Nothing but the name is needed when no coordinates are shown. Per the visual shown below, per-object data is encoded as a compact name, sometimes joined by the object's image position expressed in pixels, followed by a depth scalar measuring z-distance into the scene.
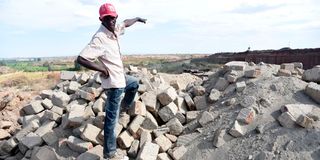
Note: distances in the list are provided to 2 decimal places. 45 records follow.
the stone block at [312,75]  3.80
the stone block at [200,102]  3.96
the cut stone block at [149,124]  3.60
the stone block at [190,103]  3.99
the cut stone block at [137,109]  3.59
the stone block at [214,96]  3.94
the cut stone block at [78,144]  3.36
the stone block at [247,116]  3.34
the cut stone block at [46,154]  3.49
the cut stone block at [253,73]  3.99
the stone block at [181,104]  3.91
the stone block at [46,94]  4.74
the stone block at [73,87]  4.55
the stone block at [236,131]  3.27
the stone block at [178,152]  3.28
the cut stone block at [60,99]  4.25
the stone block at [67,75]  5.12
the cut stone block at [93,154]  3.24
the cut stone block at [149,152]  3.12
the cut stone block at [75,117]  3.64
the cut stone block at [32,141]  3.76
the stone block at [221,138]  3.26
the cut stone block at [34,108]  4.45
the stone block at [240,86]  3.82
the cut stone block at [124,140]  3.36
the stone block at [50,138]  3.71
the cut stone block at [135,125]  3.48
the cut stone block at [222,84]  4.11
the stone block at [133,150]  3.32
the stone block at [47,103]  4.41
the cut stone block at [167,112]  3.76
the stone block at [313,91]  3.43
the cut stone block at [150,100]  3.78
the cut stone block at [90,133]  3.38
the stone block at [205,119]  3.62
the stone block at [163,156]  3.22
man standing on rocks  2.81
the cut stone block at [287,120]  3.16
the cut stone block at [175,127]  3.64
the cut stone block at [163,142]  3.37
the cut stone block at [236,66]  4.22
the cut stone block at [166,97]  3.85
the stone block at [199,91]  4.13
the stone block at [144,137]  3.35
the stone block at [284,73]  3.96
